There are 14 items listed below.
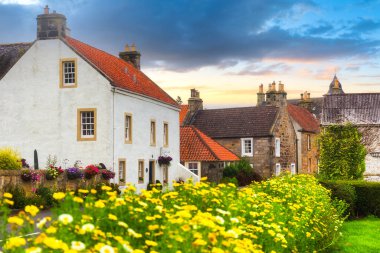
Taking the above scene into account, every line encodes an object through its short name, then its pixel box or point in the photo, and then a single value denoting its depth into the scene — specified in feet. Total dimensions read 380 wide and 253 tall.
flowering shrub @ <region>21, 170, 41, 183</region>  76.89
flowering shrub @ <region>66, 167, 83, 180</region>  86.33
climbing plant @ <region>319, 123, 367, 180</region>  122.83
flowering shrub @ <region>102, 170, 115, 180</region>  96.27
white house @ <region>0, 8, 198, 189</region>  105.29
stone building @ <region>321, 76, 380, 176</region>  143.33
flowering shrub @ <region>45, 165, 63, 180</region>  81.76
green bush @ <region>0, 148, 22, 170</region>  76.69
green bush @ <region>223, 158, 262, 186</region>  153.69
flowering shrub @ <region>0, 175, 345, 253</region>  20.48
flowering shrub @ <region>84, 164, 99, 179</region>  90.43
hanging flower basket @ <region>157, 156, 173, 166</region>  127.44
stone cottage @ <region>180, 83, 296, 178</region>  170.71
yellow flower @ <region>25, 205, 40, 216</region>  20.46
